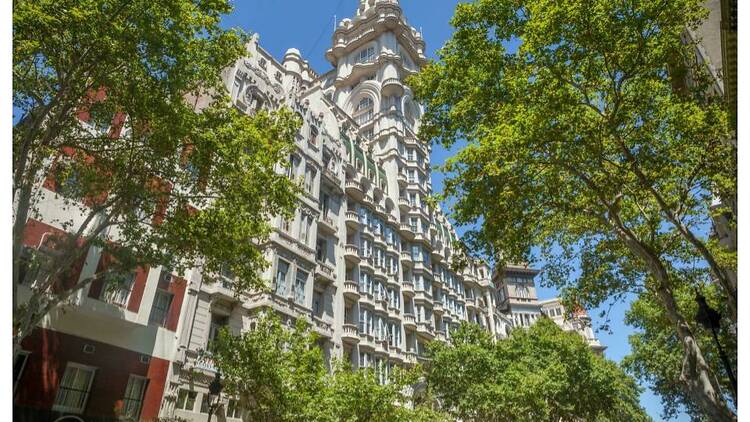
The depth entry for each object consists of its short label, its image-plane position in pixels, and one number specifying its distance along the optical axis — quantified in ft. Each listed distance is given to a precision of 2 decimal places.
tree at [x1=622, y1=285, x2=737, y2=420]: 89.00
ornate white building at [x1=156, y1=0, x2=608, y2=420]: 79.05
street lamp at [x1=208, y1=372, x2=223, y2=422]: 50.77
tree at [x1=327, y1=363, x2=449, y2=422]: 58.59
